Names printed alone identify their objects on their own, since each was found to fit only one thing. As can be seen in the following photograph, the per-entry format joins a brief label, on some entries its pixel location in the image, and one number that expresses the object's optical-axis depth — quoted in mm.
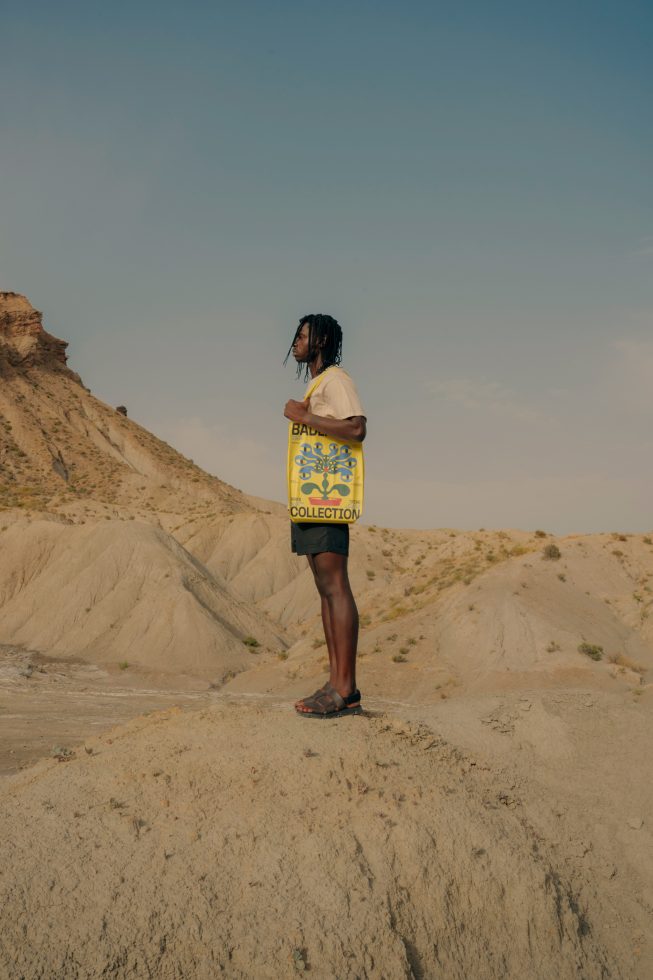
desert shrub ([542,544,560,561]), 27047
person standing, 5629
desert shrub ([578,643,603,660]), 21297
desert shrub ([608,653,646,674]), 21344
